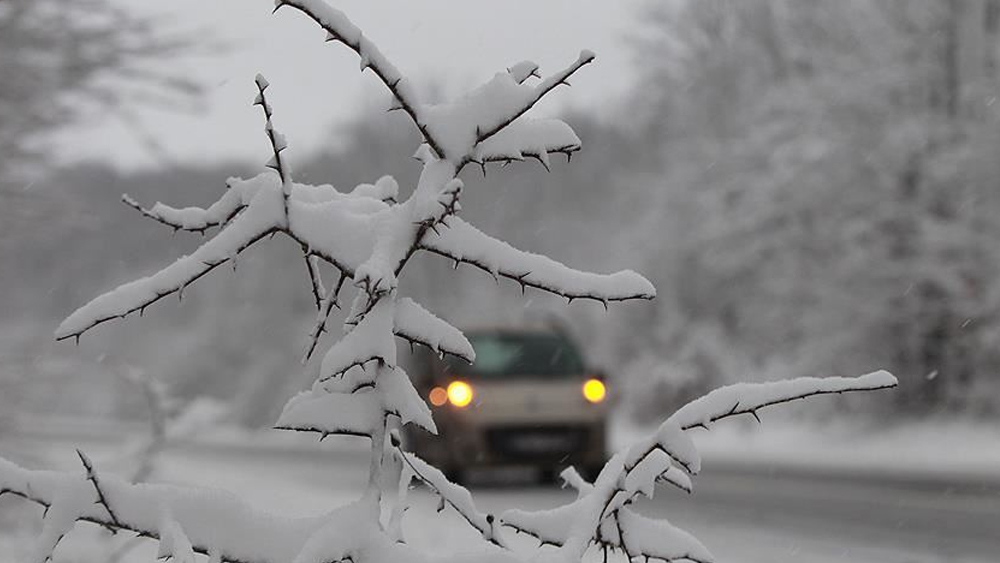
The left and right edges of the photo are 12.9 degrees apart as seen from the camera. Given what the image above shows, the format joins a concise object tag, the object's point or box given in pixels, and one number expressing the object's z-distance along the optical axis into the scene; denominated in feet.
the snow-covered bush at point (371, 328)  21.62
